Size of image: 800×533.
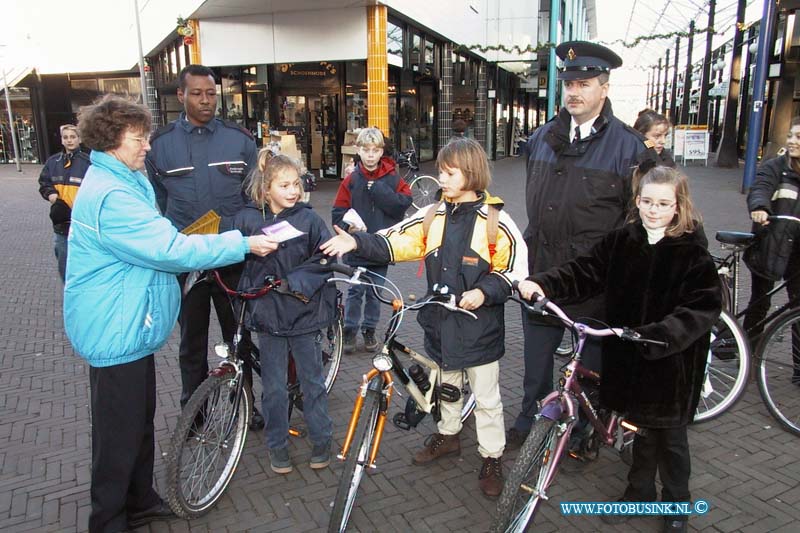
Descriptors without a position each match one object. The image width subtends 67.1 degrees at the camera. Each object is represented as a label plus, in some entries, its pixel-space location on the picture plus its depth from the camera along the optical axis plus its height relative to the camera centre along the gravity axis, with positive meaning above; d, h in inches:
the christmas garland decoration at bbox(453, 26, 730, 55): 802.9 +107.8
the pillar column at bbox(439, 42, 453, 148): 834.2 +39.2
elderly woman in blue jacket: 99.2 -24.1
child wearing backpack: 121.5 -26.5
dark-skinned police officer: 140.3 -10.1
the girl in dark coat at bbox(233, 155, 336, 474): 125.1 -34.4
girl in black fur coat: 102.3 -32.8
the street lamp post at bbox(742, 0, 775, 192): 495.8 +25.6
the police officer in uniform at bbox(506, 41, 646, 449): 131.4 -9.9
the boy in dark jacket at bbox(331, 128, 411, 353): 195.5 -21.8
